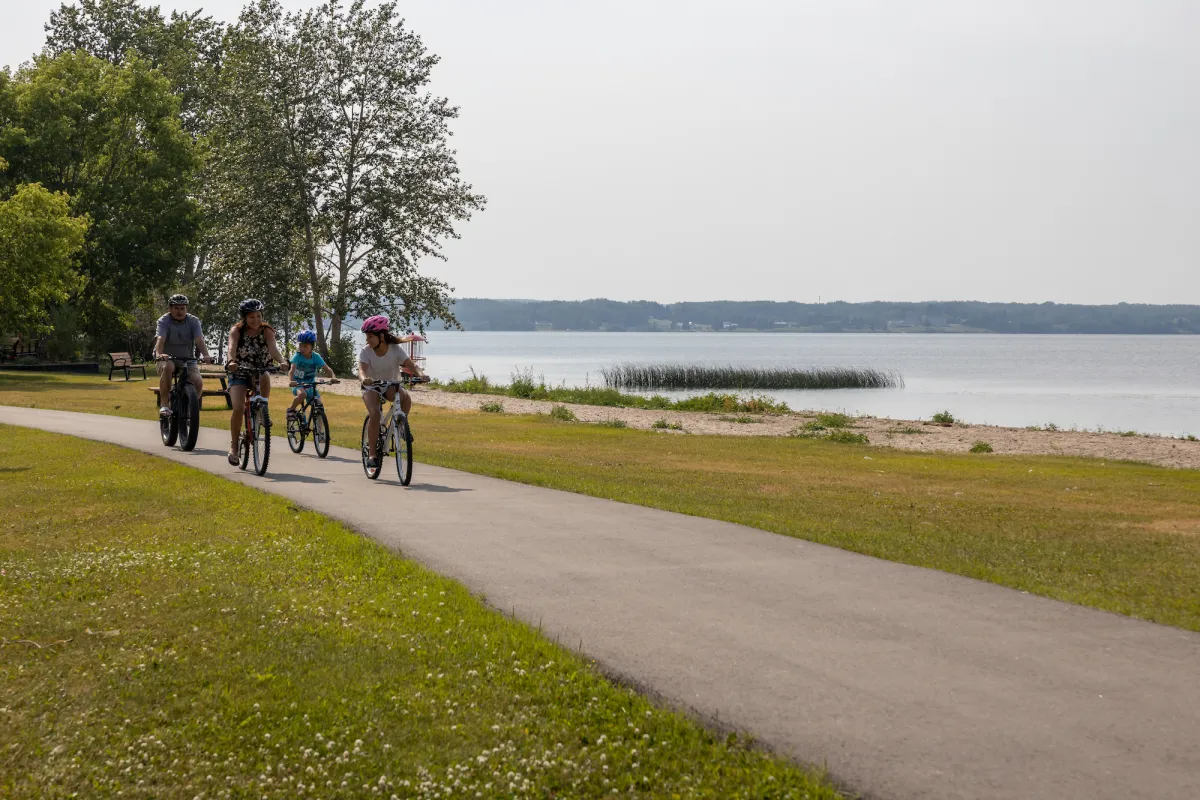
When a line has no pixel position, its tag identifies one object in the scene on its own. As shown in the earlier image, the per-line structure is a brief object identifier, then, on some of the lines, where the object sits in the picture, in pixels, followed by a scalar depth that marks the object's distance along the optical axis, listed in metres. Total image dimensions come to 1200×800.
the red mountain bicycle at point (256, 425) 14.25
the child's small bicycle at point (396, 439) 13.20
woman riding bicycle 14.59
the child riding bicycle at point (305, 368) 16.12
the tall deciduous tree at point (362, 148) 48.09
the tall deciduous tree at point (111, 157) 46.72
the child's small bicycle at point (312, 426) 16.48
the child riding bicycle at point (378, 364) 13.48
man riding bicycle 16.23
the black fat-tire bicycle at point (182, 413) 16.36
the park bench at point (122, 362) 40.97
